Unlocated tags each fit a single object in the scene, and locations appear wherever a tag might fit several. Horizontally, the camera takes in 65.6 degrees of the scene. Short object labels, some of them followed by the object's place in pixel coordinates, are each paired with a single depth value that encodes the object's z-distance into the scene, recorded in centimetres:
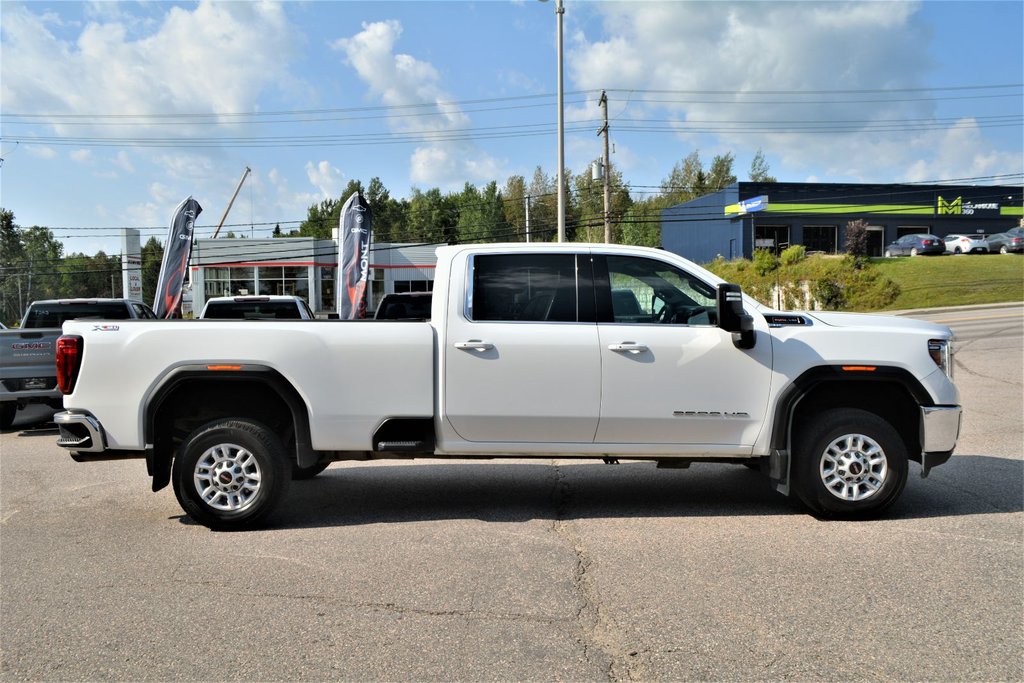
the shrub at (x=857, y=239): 4103
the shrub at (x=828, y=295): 3606
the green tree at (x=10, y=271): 5497
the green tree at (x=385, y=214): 8356
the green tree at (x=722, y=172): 8512
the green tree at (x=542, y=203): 7506
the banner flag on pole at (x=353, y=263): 2055
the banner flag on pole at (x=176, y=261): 2217
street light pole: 2530
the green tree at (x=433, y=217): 7812
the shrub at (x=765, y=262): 3906
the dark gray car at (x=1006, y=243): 4653
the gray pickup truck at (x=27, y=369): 1073
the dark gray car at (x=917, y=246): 4603
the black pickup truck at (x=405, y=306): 1200
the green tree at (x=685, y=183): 8248
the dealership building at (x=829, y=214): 5066
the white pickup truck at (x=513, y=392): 580
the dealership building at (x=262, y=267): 5316
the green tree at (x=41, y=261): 6993
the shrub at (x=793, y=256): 3850
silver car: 4691
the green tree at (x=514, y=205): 7441
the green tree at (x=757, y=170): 8119
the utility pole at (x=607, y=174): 3234
